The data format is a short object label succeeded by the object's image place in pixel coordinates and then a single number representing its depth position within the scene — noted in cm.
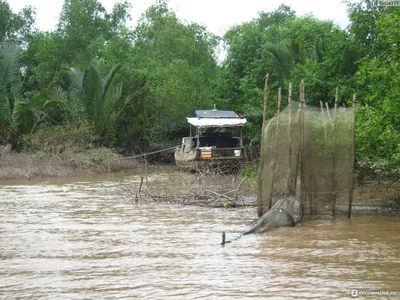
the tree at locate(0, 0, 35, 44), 3760
